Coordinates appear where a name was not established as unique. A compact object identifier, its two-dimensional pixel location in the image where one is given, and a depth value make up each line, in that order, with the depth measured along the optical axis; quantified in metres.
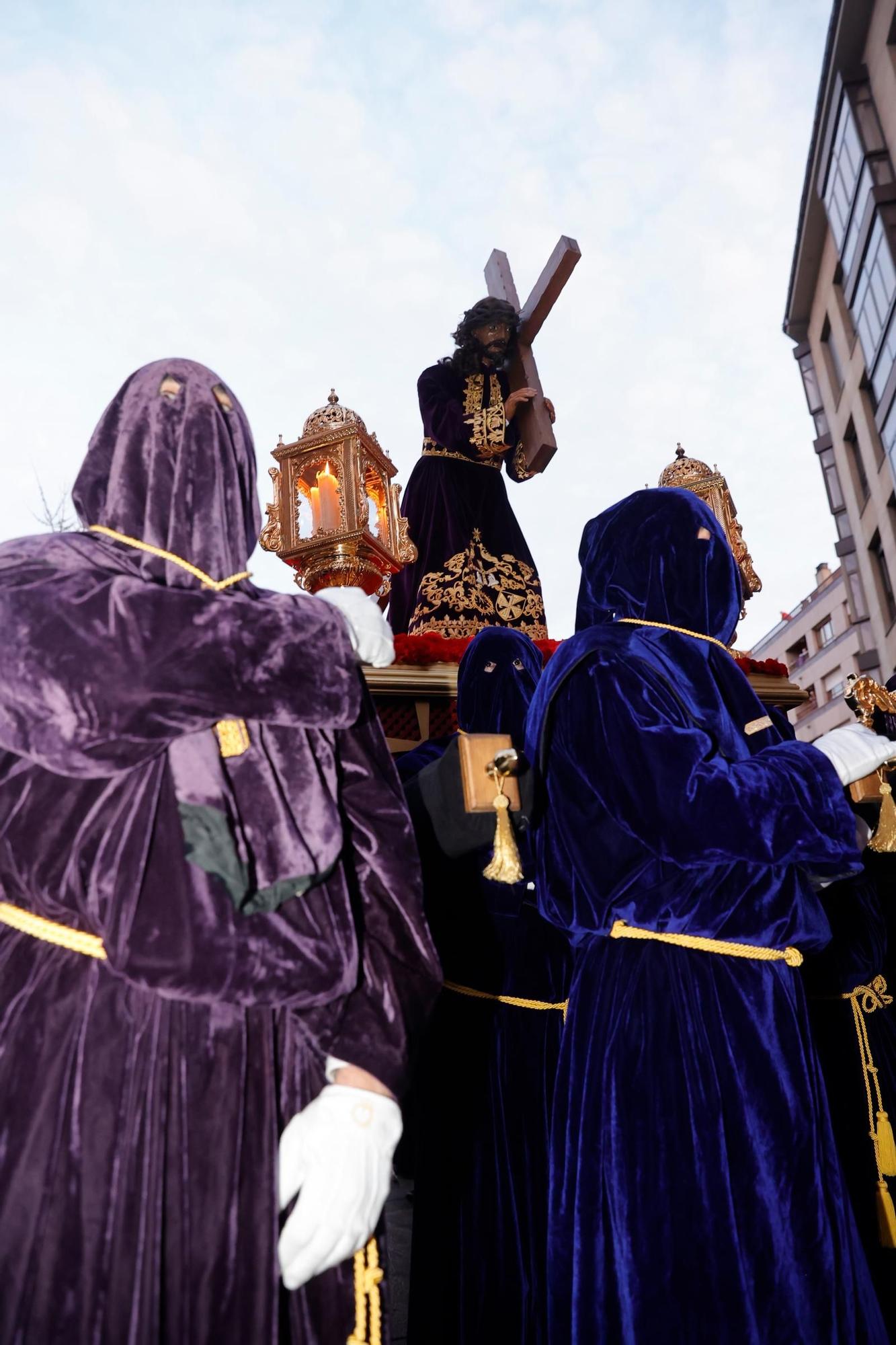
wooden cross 5.88
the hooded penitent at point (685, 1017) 1.52
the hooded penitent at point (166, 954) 1.00
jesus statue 5.45
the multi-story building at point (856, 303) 16.25
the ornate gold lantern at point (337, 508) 4.20
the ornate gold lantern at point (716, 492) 5.35
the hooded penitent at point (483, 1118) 2.38
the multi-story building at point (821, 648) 31.73
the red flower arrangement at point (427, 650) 4.14
